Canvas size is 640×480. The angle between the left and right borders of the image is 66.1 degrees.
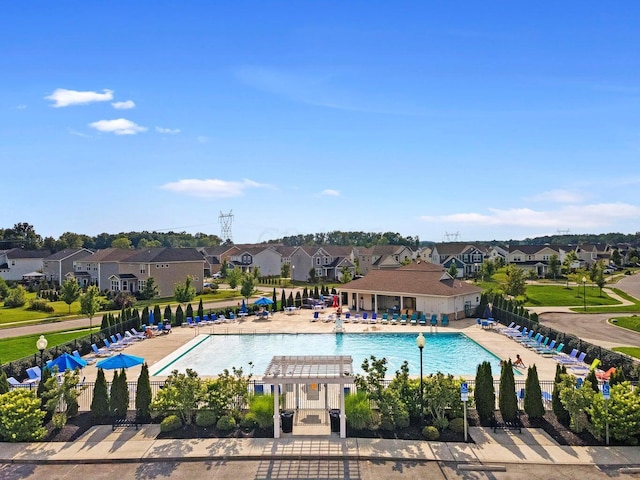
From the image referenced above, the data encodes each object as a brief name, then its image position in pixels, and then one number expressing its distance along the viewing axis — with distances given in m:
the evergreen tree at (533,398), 17.36
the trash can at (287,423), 16.44
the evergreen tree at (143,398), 17.70
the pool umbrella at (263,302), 44.53
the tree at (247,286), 49.26
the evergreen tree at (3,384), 18.25
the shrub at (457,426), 16.44
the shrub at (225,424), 16.56
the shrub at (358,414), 16.44
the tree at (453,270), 74.91
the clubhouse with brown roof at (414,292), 40.56
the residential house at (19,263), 83.56
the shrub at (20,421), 15.89
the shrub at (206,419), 16.89
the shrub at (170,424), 16.61
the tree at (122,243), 139.12
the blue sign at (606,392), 15.84
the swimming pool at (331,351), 27.16
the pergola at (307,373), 16.09
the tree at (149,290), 57.00
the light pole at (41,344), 18.83
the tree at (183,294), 45.19
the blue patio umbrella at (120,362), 21.97
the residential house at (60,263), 73.06
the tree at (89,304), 36.53
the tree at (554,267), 79.88
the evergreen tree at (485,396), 17.36
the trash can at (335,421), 16.42
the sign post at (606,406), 15.39
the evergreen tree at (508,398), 17.12
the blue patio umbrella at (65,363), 21.58
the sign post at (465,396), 15.97
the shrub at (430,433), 15.93
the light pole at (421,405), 17.16
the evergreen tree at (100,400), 17.61
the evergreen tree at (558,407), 17.12
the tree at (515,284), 49.16
